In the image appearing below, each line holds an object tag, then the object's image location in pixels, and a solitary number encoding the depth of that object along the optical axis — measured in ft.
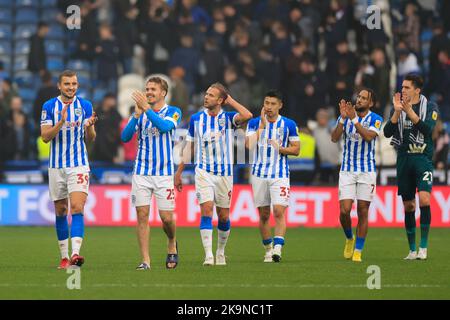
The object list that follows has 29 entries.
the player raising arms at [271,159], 47.85
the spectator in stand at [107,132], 76.18
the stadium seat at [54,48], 89.61
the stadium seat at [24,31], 90.84
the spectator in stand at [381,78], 79.51
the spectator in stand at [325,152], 75.25
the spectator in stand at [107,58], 82.79
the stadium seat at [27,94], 87.35
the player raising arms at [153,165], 43.32
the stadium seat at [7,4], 92.69
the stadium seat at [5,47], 90.53
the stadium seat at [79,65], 87.61
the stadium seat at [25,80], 87.97
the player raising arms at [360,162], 48.83
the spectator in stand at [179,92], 78.64
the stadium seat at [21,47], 90.27
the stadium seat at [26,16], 91.35
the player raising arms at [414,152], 48.55
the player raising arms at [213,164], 46.11
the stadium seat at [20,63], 88.83
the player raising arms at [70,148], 43.14
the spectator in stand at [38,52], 83.10
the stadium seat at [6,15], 91.97
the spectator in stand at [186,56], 82.64
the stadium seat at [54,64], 88.79
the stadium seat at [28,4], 91.86
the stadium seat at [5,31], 91.27
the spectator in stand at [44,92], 77.46
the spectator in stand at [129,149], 75.97
